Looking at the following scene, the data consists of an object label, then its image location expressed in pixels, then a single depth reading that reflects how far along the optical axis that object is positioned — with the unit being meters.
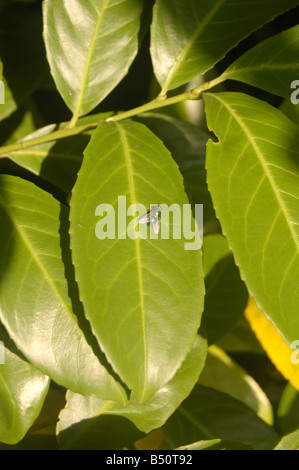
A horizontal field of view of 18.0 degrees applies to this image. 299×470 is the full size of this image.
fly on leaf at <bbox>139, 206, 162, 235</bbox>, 0.36
